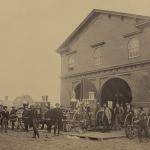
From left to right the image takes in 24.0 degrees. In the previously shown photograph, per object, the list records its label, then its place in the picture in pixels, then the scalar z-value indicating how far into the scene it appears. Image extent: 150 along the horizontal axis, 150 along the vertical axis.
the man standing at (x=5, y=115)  20.86
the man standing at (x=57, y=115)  19.33
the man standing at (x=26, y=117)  20.33
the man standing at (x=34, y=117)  17.88
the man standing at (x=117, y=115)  21.78
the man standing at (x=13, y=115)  21.89
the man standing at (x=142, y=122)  16.97
